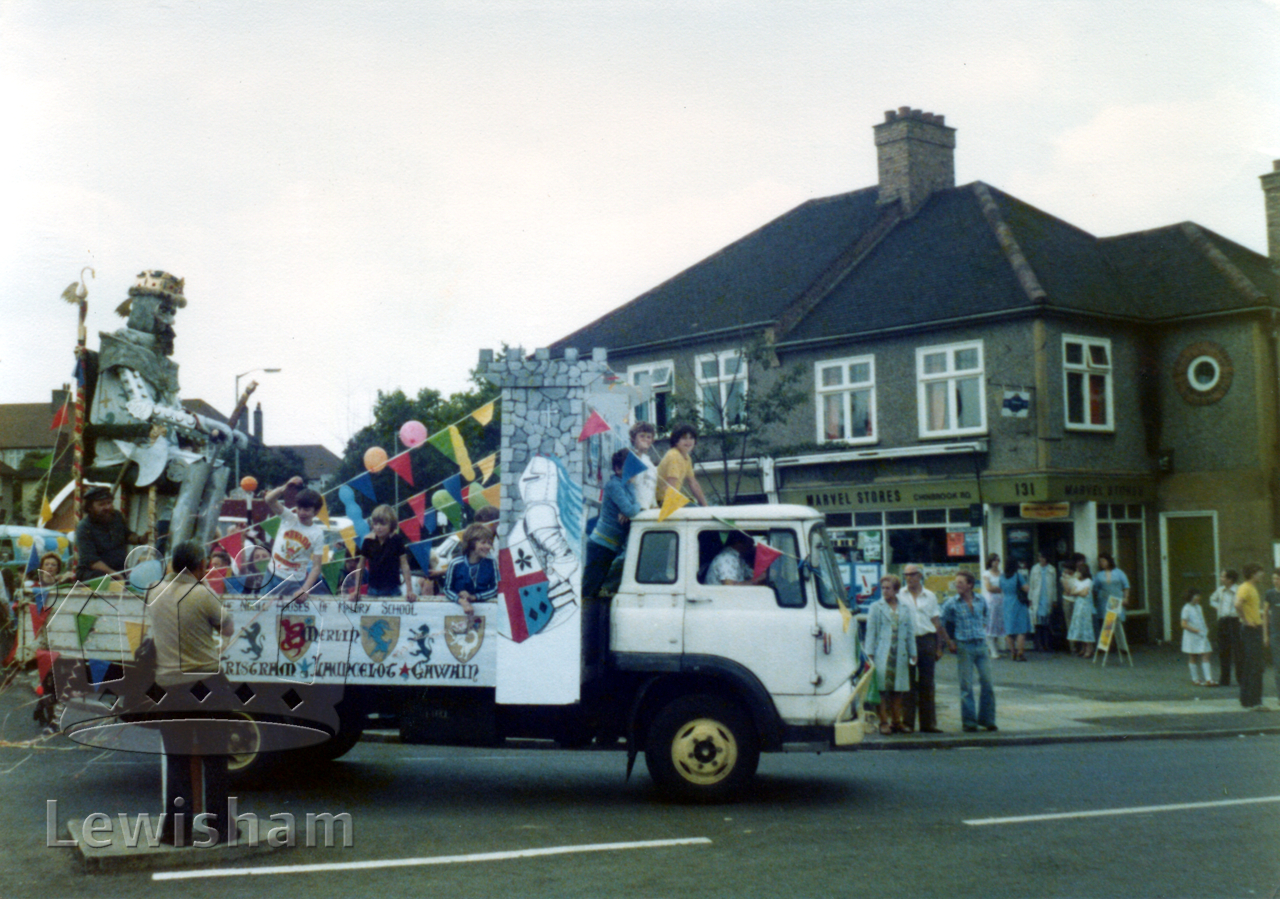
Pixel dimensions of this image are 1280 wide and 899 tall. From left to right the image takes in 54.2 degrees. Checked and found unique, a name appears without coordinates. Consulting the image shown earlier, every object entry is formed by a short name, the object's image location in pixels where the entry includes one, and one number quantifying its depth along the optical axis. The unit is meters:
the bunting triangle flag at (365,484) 9.89
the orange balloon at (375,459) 10.02
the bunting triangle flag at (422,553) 9.91
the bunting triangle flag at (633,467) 9.17
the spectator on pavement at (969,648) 13.78
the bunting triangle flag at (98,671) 8.84
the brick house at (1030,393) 25.47
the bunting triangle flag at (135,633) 8.78
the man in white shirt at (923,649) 13.66
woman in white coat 13.45
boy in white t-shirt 9.51
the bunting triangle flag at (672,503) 8.98
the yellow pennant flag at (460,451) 9.70
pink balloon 10.93
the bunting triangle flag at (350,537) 9.89
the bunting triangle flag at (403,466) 9.70
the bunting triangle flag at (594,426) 8.92
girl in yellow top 9.39
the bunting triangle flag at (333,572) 9.57
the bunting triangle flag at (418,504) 10.00
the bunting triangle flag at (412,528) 9.67
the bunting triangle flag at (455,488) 10.70
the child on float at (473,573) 8.84
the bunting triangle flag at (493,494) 10.71
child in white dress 18.47
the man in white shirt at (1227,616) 17.33
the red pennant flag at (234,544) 10.09
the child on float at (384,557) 9.45
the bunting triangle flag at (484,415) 9.62
